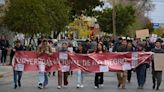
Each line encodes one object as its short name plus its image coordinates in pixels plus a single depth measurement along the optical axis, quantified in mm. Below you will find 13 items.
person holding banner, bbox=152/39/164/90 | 18250
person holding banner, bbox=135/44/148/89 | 18641
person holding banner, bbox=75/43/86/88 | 18681
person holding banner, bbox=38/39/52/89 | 18234
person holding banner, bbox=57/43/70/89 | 18812
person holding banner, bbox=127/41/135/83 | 19453
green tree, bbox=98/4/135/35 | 73250
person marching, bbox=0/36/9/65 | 32197
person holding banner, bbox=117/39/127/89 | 18703
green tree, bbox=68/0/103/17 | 57375
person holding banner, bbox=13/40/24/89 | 18450
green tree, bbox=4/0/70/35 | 40812
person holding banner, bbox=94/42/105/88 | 18812
